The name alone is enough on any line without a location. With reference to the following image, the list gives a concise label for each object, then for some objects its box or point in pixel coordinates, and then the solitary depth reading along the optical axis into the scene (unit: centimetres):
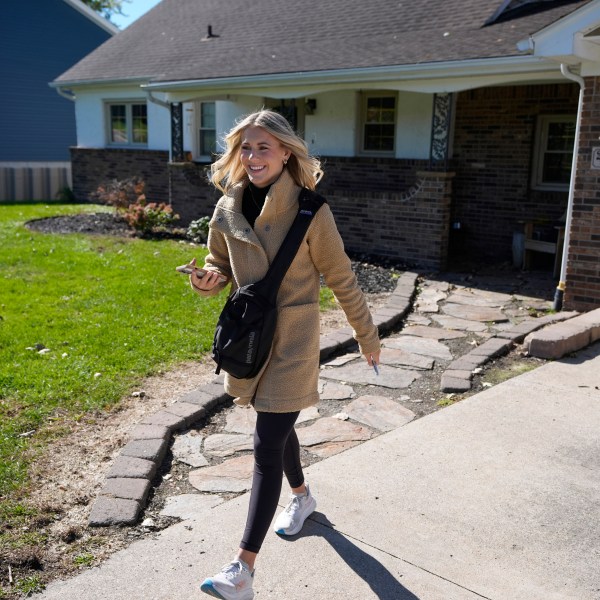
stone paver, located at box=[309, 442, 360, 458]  429
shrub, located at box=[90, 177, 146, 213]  1341
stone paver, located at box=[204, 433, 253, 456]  435
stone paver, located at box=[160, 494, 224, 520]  359
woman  288
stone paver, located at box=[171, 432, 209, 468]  421
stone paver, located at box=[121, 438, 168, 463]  407
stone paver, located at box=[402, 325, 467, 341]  686
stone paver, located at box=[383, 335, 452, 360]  632
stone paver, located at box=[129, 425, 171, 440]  431
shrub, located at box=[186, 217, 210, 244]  1191
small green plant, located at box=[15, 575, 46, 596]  292
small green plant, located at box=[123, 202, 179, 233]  1214
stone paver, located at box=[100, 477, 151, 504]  365
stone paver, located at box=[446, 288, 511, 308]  835
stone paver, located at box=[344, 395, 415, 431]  476
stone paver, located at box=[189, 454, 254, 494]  388
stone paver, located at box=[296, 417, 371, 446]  450
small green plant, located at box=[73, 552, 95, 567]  312
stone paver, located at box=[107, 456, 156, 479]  386
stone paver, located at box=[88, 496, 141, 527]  344
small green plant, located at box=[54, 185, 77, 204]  1870
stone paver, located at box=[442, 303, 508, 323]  755
